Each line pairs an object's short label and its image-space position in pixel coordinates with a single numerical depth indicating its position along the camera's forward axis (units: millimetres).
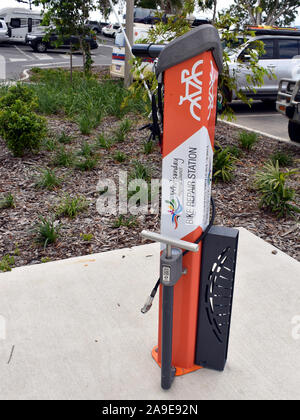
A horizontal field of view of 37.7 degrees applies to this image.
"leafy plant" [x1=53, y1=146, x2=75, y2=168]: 5680
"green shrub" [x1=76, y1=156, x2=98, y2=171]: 5547
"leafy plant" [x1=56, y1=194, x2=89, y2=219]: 4466
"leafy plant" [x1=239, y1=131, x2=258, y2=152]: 6492
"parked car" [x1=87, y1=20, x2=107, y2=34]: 41131
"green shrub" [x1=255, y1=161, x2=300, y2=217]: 4609
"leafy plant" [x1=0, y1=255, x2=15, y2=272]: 3545
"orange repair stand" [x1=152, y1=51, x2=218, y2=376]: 1960
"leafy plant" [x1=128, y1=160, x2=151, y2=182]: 5207
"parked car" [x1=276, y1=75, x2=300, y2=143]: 6965
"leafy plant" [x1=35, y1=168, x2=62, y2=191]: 5039
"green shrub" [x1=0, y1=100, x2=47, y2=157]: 5598
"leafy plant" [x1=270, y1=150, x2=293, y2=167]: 6000
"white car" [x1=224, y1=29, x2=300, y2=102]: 10630
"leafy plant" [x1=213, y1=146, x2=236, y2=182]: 5375
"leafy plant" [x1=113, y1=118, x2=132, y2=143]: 6582
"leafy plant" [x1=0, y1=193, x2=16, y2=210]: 4617
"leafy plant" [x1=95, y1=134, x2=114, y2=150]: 6230
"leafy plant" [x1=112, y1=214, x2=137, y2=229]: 4336
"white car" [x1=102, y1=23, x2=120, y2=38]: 38806
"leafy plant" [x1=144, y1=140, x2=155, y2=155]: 6047
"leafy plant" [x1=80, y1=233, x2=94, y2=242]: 4082
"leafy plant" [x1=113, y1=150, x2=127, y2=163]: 5832
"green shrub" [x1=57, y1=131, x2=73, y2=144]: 6477
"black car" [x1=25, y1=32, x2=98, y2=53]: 23953
